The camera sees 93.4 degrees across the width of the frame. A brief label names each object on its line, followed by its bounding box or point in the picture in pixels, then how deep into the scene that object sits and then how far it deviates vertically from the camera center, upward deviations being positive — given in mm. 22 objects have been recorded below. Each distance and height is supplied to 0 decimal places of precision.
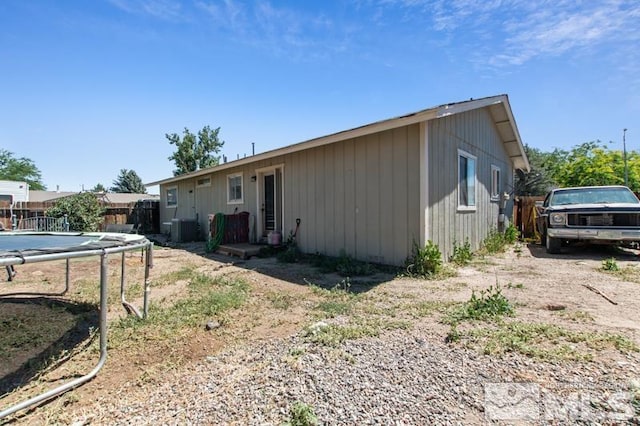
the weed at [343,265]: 5336 -923
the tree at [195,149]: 29875 +6974
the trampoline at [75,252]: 1775 -232
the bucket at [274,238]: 7905 -553
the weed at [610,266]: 5152 -882
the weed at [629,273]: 4586 -941
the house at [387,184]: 5438 +739
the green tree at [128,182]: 46656 +5570
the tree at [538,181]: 23708 +2735
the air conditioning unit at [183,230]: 11102 -468
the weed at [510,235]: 9680 -626
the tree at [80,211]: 11672 +286
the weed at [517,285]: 4289 -1014
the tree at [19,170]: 31828 +5358
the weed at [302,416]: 1591 -1080
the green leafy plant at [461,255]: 6148 -812
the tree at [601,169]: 22188 +3459
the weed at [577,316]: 2997 -1031
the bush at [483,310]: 3057 -1002
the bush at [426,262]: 5105 -782
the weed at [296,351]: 2367 -1074
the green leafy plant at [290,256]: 6703 -878
